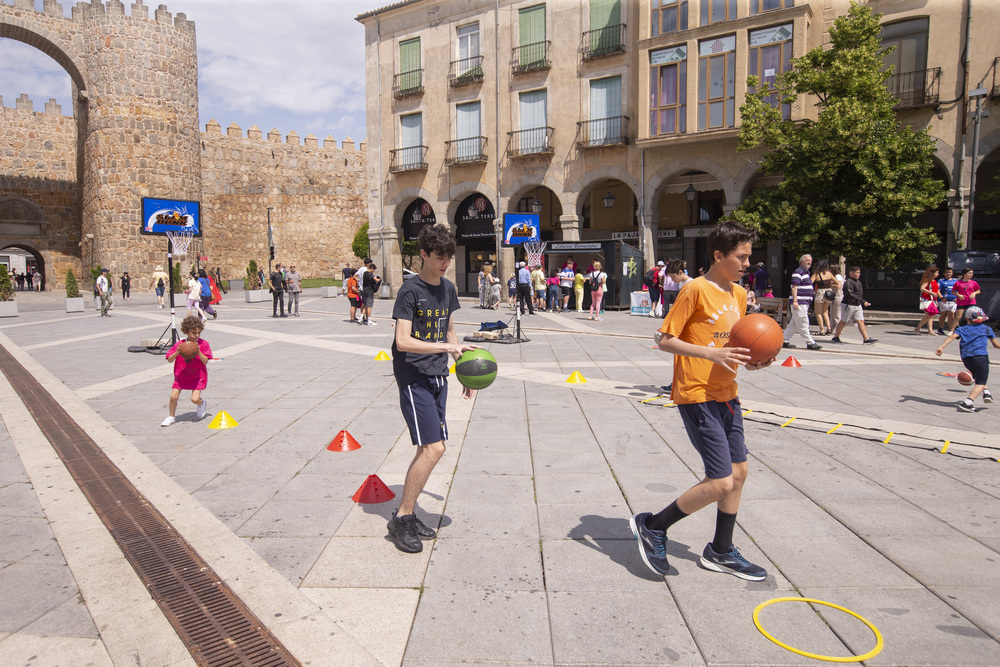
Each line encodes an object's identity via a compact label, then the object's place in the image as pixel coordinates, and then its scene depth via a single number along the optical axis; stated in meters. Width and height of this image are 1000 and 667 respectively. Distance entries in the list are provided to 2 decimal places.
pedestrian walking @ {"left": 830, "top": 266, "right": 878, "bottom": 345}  12.94
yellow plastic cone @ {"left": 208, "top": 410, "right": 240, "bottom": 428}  6.49
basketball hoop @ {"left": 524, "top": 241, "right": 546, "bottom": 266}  19.27
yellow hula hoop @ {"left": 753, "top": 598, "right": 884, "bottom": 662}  2.63
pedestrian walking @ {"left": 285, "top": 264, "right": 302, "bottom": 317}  19.67
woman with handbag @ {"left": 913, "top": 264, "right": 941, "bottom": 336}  14.48
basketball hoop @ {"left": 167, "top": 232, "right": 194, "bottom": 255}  13.93
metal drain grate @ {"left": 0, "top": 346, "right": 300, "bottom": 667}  2.78
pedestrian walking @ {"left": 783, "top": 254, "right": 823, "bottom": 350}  11.94
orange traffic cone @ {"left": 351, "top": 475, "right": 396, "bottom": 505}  4.41
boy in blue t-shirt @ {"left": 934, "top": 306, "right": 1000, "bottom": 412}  7.05
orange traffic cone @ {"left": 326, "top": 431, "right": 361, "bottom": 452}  5.61
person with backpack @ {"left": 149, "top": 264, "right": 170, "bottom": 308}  26.42
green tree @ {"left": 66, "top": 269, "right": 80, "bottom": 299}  26.03
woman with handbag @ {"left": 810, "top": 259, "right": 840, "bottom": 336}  14.02
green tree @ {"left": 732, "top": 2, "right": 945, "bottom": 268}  16.22
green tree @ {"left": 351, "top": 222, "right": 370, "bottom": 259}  41.50
